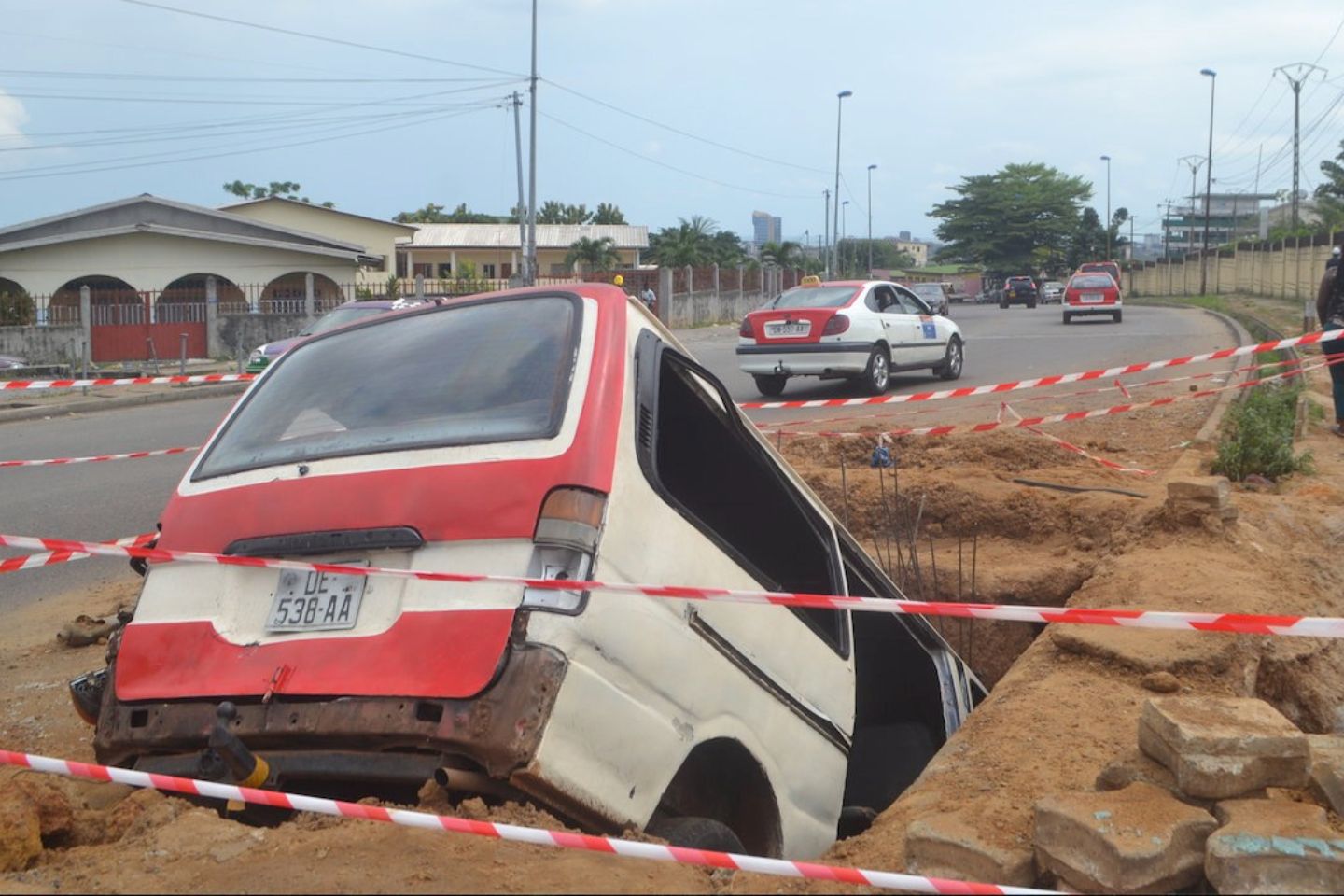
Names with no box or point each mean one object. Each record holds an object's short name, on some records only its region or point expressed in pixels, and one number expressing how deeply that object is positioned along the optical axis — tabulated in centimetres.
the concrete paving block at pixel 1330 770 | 322
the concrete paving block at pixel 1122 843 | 281
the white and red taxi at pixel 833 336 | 1683
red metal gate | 2852
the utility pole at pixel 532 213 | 3441
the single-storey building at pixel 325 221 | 4716
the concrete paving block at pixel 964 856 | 302
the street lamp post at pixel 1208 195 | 6200
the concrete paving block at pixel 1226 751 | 309
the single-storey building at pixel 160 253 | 3434
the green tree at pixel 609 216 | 8869
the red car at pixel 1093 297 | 3594
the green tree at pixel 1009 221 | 9044
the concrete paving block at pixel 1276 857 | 267
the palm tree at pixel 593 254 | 5606
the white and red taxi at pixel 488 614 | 282
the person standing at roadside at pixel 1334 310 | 1076
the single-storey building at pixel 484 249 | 6425
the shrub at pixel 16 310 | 2816
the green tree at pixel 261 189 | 7462
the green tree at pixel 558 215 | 8750
